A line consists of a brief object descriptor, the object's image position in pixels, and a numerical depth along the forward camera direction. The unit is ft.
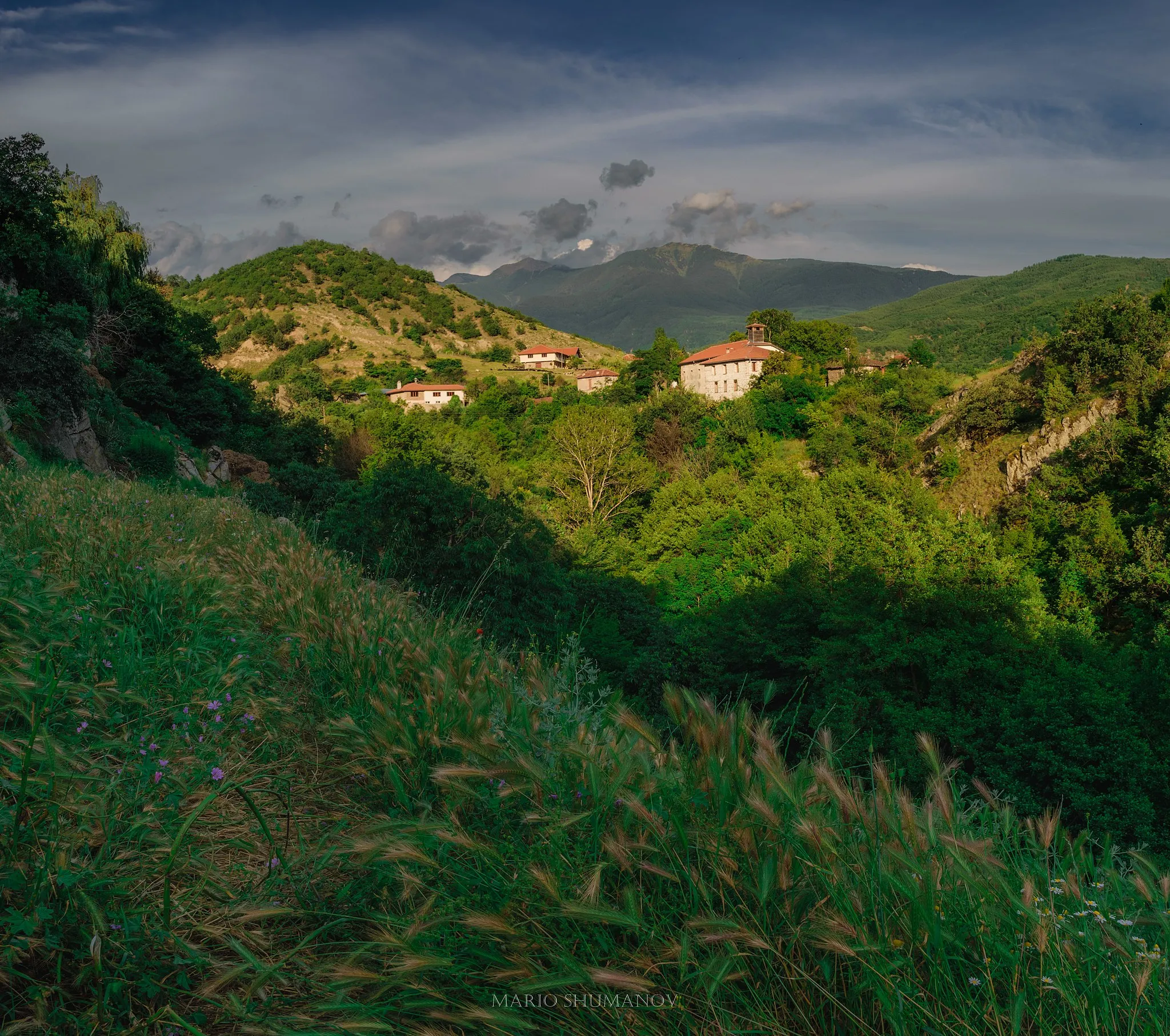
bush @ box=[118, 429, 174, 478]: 64.90
